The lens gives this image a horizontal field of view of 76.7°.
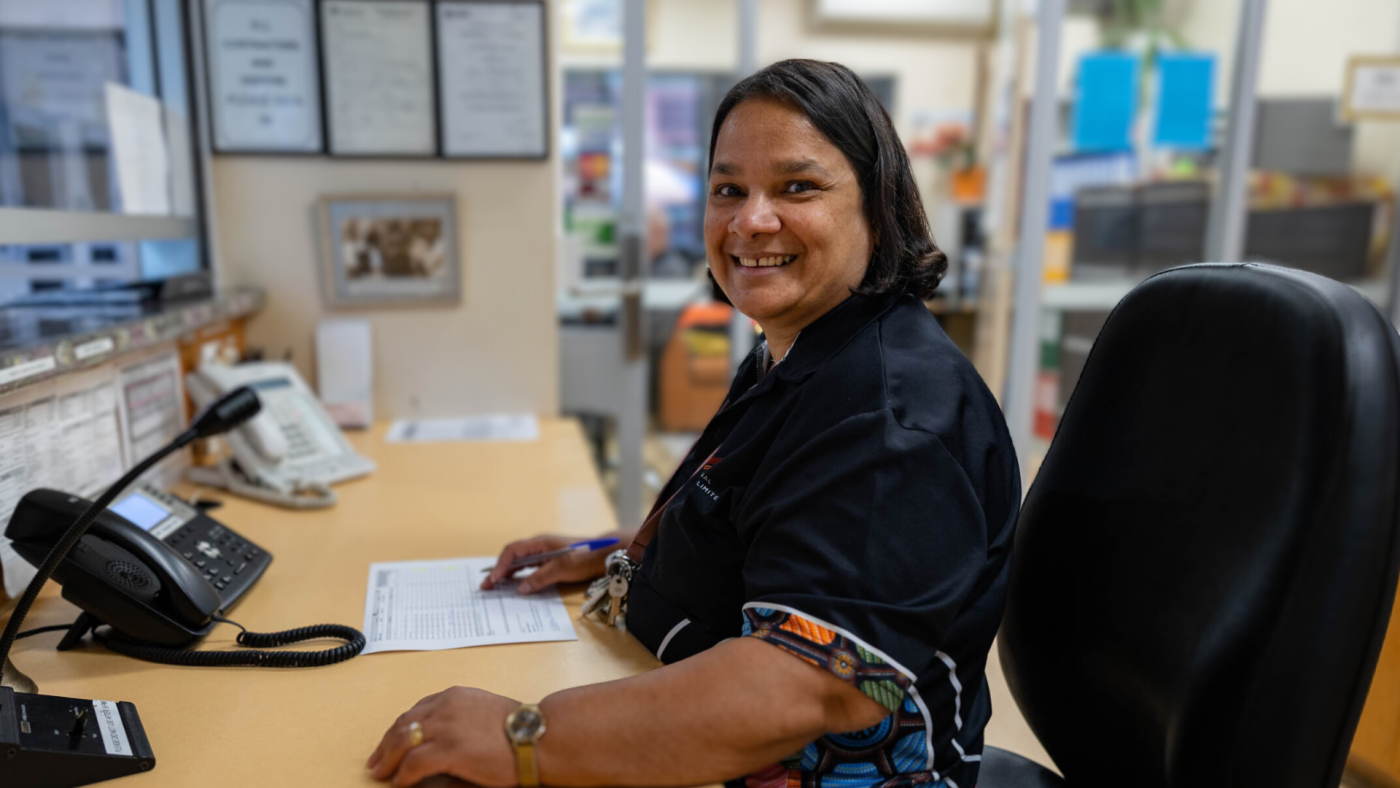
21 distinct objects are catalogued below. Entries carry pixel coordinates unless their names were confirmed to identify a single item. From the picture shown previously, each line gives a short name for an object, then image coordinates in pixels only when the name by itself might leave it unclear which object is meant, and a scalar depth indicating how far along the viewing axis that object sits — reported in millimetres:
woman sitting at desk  739
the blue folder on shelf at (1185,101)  3496
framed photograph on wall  2092
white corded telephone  1603
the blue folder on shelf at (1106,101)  3646
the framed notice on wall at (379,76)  2010
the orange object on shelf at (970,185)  5395
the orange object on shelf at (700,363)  3576
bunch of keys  1066
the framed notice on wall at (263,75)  1977
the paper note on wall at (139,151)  1674
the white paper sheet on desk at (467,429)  2045
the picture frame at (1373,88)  3066
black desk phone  958
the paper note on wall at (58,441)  1135
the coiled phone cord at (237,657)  963
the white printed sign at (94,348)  1270
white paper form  1036
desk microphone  728
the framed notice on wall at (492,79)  2070
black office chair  680
